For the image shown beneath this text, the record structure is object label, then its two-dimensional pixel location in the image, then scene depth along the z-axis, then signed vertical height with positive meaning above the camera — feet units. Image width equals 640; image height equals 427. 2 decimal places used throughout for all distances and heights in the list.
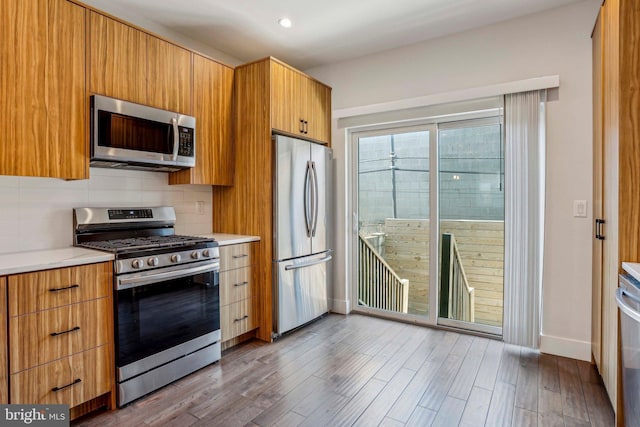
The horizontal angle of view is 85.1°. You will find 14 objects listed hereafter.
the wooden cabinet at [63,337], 5.41 -2.15
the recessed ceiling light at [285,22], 9.33 +5.07
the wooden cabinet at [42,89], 6.03 +2.22
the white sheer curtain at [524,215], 8.84 -0.18
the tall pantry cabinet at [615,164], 5.41 +0.74
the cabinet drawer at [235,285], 8.97 -2.03
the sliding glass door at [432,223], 10.15 -0.46
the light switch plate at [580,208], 8.44 -0.01
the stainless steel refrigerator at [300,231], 9.82 -0.68
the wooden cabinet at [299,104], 9.87 +3.25
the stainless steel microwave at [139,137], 7.20 +1.65
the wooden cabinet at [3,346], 5.21 -2.04
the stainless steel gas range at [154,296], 6.72 -1.84
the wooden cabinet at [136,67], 7.23 +3.25
